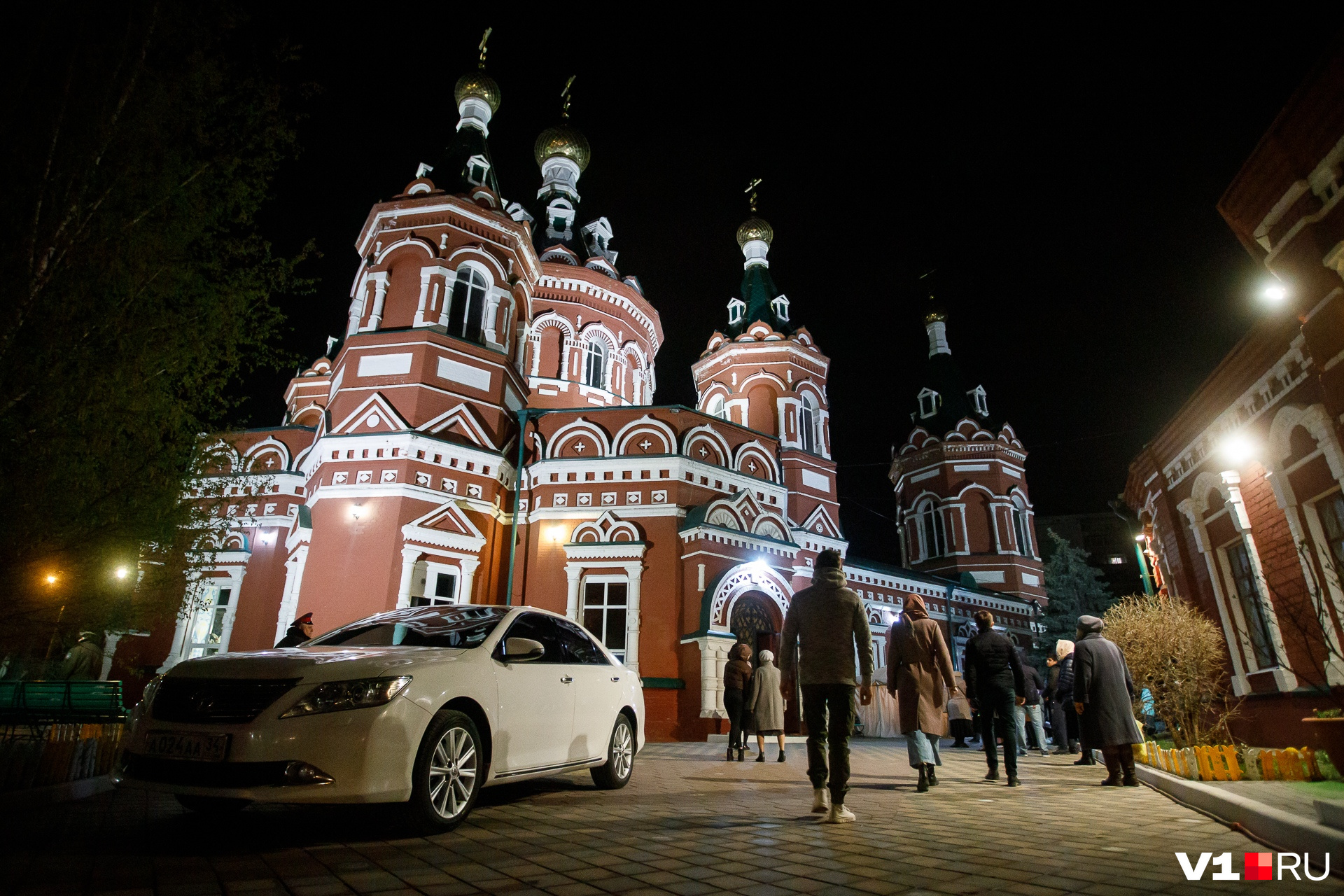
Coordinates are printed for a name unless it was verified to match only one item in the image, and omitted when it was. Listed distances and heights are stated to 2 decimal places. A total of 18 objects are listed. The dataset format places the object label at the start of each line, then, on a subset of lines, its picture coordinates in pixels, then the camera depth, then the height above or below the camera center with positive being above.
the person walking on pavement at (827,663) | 5.42 +0.48
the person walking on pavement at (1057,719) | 12.75 +0.18
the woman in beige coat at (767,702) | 10.85 +0.36
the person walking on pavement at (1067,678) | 10.66 +0.78
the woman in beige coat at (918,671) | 7.34 +0.57
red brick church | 16.02 +5.28
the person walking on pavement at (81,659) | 9.72 +0.82
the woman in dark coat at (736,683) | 11.64 +0.67
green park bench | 7.11 +0.20
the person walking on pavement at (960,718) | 13.71 +0.20
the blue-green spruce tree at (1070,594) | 30.66 +5.46
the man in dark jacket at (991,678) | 8.23 +0.56
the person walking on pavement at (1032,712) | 12.46 +0.30
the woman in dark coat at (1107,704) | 7.51 +0.26
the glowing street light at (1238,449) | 10.48 +3.92
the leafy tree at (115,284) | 5.61 +3.58
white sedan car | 4.16 +0.01
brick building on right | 7.46 +3.64
